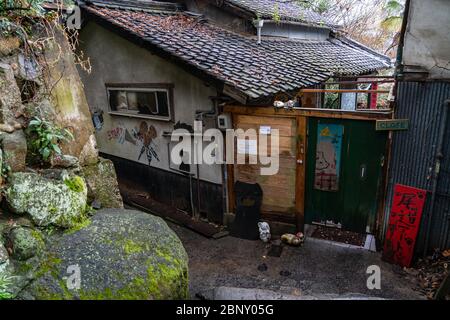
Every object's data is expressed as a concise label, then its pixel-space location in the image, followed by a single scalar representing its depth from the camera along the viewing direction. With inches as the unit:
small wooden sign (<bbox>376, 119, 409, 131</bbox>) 228.5
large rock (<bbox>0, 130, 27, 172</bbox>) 150.3
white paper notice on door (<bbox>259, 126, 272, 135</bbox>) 281.4
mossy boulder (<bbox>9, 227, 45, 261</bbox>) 132.9
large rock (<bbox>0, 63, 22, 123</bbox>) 152.3
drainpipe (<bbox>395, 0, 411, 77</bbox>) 219.5
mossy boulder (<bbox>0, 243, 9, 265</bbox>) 126.8
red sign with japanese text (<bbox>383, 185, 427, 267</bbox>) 233.0
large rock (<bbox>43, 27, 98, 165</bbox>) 179.3
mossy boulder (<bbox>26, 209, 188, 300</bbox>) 133.5
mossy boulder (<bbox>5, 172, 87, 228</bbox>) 145.9
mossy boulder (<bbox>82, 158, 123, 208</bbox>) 193.6
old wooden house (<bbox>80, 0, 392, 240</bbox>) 262.4
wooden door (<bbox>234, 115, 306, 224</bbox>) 274.1
